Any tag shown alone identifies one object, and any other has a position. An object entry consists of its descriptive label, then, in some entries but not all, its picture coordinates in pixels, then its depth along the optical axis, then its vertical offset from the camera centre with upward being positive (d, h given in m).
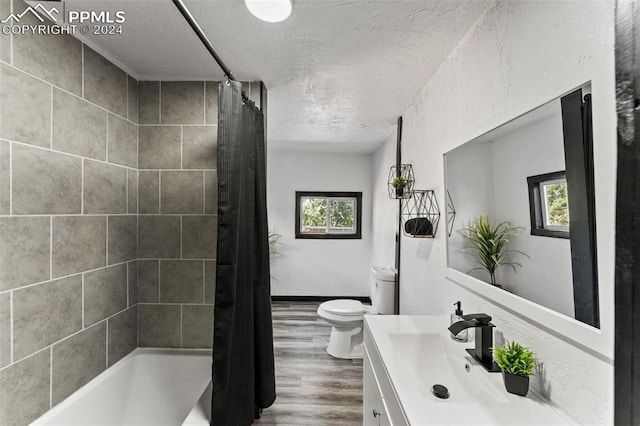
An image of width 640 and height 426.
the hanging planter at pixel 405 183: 2.33 +0.27
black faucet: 1.11 -0.46
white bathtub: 1.54 -1.05
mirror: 0.79 +0.04
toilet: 2.72 -0.96
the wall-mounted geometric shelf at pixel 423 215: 1.82 +0.01
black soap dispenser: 1.33 -0.56
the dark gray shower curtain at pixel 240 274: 1.35 -0.30
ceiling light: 1.20 +0.90
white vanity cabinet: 0.99 -0.74
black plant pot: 0.93 -0.55
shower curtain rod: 0.96 +0.71
